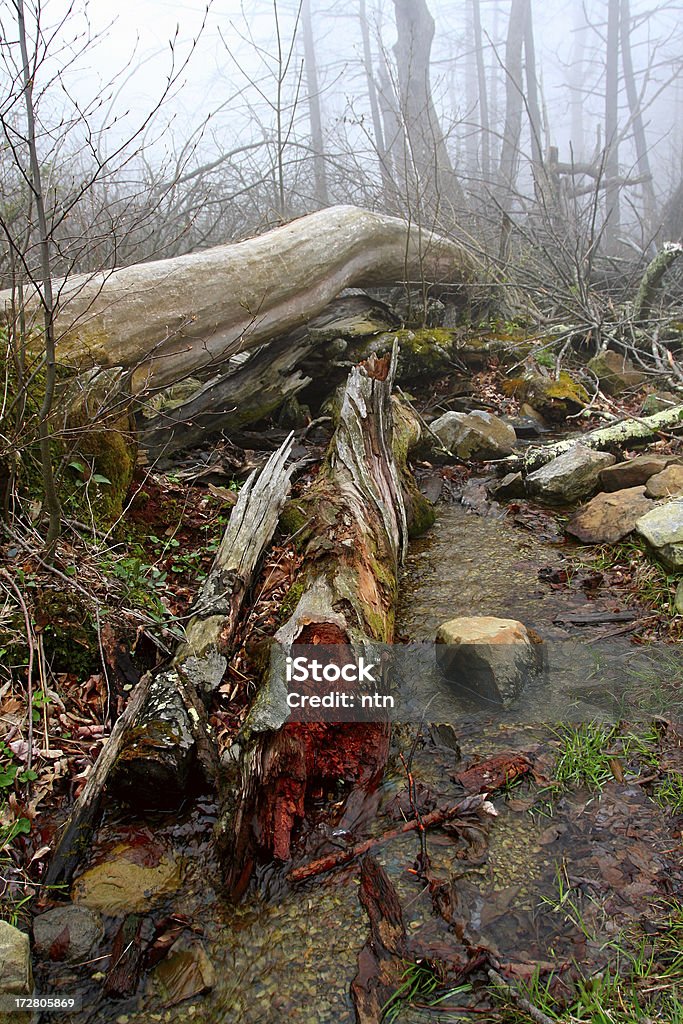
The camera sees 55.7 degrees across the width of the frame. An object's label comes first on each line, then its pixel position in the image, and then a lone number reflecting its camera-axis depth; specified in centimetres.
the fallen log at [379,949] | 166
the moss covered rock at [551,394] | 641
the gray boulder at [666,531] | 332
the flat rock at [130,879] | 198
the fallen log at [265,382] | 472
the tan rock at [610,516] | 395
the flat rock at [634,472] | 439
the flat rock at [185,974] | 172
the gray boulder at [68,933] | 183
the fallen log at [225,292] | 408
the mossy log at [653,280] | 697
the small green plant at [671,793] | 216
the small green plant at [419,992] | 164
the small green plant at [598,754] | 233
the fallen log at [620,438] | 509
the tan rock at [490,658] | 279
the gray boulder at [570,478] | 462
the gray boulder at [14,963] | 167
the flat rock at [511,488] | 488
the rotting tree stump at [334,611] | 217
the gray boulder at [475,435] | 561
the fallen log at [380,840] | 205
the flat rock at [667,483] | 402
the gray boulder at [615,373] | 684
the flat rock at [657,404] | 576
